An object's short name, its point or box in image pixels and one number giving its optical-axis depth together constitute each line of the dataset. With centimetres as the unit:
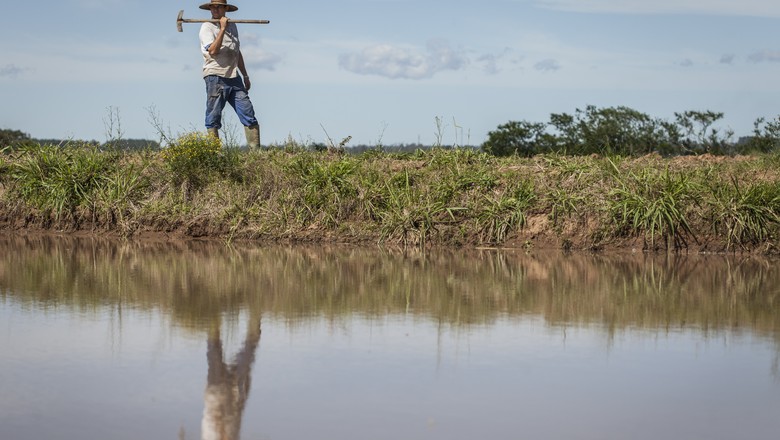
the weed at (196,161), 1577
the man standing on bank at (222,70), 1619
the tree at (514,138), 2022
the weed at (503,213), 1424
